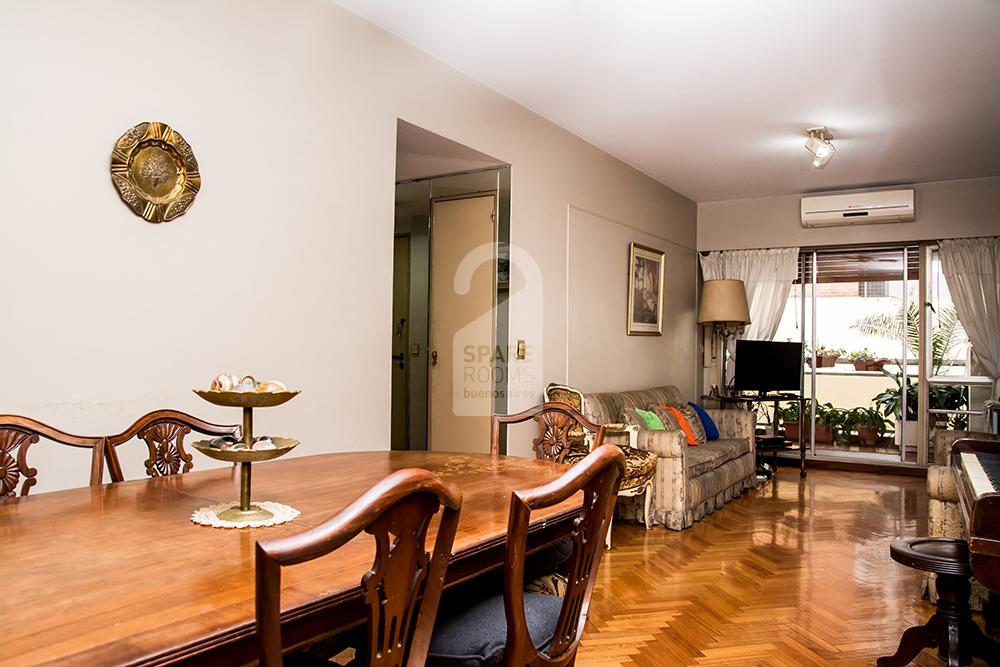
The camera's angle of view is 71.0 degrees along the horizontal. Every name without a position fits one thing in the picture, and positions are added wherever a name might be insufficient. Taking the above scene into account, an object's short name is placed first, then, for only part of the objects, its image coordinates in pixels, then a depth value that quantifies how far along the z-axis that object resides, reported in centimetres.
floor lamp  715
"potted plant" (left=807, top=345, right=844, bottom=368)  748
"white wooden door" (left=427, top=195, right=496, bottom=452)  491
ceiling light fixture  523
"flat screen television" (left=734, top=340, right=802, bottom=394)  713
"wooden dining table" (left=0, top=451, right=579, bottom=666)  96
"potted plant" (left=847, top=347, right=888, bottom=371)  728
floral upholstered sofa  476
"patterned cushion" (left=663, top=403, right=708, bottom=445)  591
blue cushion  614
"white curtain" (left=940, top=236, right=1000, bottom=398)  664
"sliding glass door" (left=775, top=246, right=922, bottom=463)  716
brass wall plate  252
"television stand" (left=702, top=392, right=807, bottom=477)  674
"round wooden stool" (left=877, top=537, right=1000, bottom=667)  248
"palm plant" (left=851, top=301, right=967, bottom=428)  693
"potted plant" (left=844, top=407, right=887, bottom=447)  732
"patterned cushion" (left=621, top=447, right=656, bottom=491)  444
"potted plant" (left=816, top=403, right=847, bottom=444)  754
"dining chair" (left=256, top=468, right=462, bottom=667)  86
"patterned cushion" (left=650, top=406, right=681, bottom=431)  553
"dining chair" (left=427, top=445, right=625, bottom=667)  128
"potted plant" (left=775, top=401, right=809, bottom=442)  764
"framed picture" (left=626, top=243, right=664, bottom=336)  629
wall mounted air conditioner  672
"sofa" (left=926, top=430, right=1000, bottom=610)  321
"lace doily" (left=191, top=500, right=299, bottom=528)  152
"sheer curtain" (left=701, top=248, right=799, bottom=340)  757
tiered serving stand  146
